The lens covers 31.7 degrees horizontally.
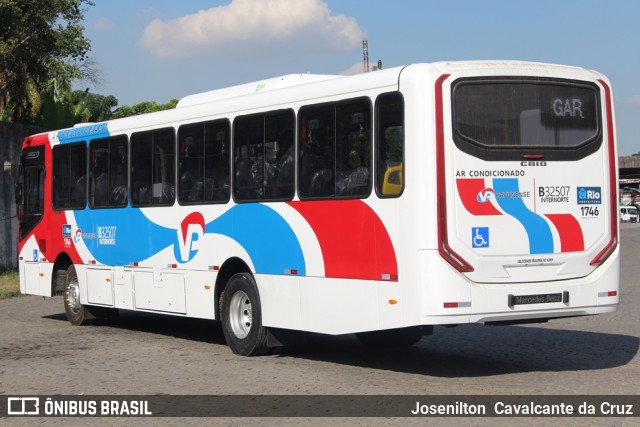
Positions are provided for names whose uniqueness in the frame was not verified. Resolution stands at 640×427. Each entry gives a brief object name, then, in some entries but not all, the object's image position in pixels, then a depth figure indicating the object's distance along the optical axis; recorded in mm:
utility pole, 55875
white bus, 10875
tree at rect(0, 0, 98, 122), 32219
